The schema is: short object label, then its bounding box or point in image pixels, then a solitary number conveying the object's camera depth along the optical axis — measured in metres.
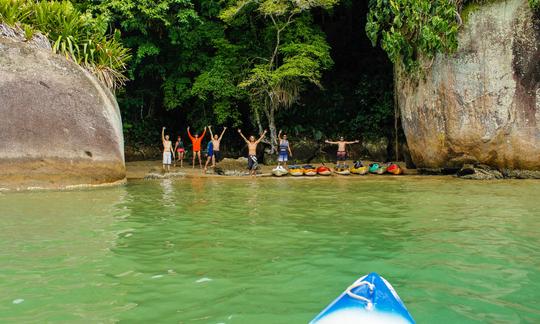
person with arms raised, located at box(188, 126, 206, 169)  18.56
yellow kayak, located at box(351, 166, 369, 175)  15.58
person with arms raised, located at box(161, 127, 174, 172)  17.20
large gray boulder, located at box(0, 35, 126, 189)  11.43
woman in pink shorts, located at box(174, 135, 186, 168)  19.17
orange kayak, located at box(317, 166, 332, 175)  15.61
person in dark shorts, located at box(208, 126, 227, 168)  18.14
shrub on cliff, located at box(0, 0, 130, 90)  13.07
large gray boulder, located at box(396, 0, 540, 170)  13.59
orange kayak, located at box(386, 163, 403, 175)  15.30
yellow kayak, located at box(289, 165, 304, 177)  15.58
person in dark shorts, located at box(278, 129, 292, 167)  17.41
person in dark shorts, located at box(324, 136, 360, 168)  17.39
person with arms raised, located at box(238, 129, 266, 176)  16.33
